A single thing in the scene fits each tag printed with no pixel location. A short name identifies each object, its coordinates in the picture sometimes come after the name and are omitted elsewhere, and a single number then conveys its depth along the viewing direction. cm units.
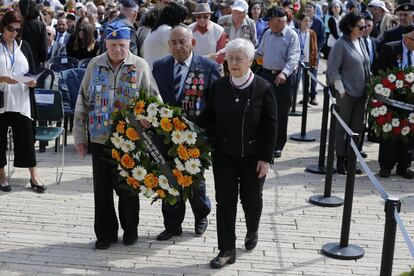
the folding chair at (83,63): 1889
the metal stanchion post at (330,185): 1275
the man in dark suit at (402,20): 1823
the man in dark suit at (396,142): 1559
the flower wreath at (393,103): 1512
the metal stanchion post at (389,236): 742
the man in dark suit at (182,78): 1075
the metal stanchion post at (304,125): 1892
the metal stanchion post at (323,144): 1461
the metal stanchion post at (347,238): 1051
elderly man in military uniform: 1031
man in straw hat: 1554
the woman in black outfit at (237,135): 981
